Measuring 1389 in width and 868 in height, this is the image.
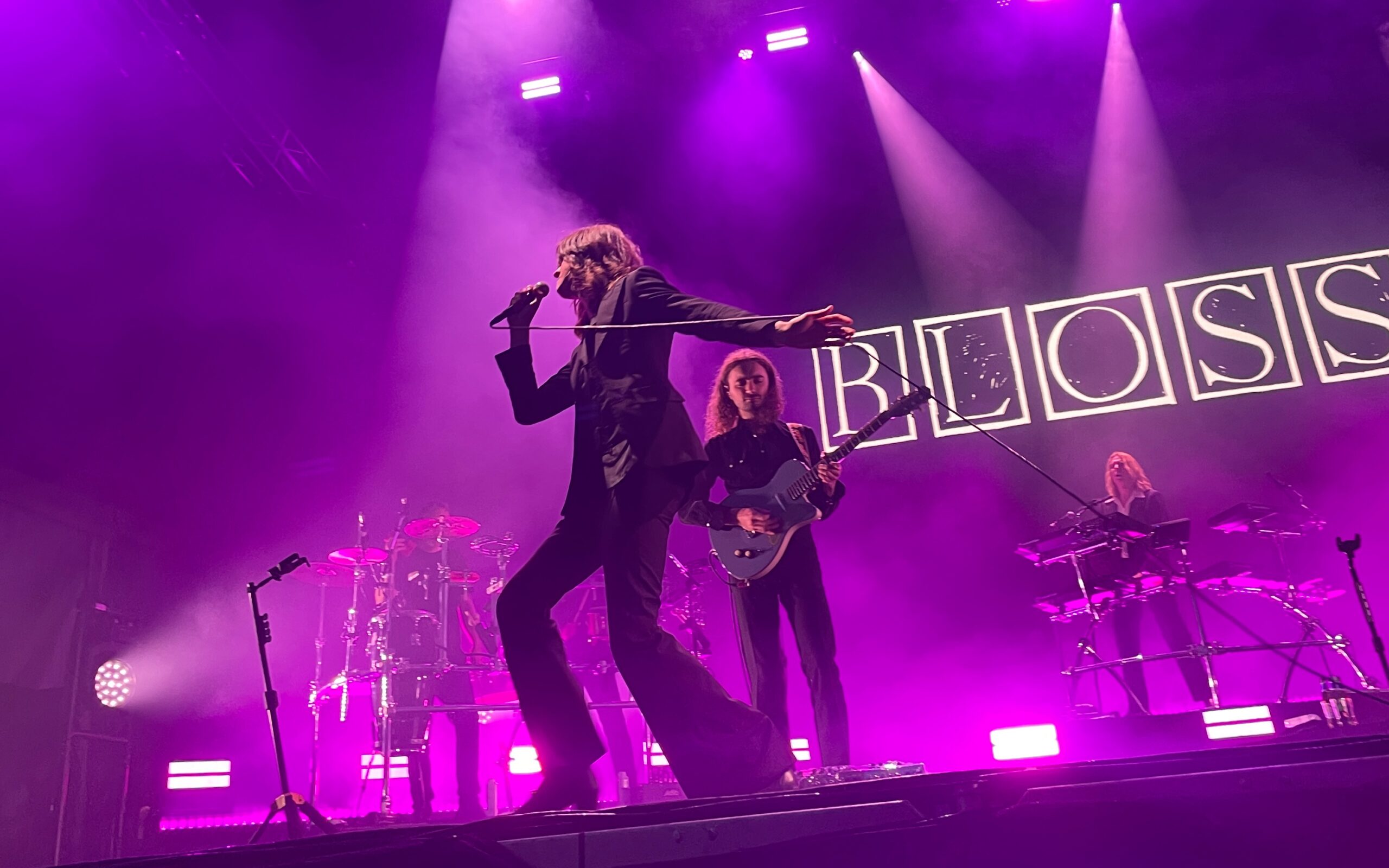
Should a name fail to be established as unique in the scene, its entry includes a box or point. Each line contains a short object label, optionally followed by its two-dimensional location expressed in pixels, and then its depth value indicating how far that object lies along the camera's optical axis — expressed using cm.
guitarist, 396
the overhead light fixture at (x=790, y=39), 891
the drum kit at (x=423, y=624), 645
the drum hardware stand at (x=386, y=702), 605
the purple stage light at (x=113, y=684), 656
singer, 266
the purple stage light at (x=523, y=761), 712
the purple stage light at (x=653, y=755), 682
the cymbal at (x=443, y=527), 670
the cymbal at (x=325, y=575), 701
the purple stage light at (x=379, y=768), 734
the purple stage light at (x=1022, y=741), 671
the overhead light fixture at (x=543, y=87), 905
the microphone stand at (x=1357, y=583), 389
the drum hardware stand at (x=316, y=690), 684
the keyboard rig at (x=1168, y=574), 587
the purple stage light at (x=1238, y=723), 505
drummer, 650
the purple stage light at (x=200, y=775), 712
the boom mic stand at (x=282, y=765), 354
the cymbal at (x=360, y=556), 670
